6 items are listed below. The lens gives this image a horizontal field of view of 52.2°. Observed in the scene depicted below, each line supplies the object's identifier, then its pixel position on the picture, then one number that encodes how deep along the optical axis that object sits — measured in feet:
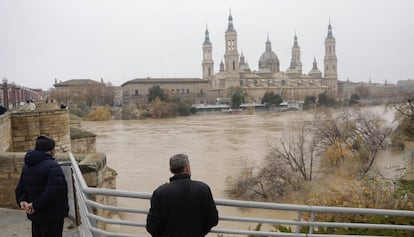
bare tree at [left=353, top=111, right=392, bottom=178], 74.05
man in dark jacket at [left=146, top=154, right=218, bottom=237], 9.28
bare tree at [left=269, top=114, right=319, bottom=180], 67.62
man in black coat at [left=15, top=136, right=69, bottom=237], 12.00
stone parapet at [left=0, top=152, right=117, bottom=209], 18.40
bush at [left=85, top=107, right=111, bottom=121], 223.10
